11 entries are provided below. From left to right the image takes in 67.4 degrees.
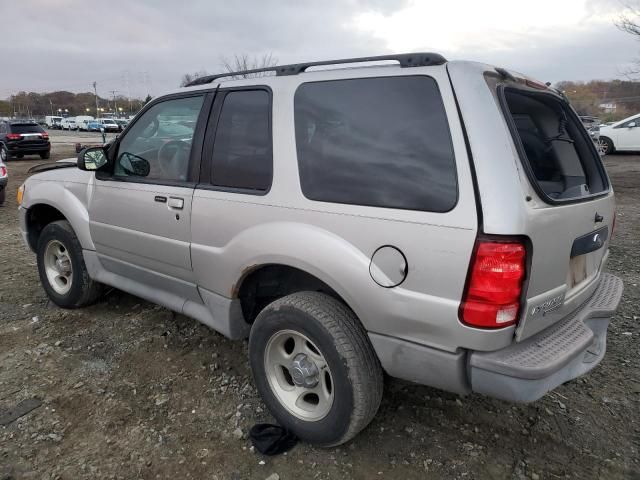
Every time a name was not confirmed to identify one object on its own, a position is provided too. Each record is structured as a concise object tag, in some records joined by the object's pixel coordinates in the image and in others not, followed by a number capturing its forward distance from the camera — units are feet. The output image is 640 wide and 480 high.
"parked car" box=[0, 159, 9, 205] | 30.79
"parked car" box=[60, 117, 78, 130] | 194.08
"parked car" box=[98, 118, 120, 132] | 163.94
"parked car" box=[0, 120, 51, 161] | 60.64
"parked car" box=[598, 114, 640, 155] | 57.06
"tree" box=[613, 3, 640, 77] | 50.03
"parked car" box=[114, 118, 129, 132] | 169.07
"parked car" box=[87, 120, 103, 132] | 172.50
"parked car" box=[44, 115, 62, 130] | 215.45
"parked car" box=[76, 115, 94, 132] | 183.43
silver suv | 6.41
